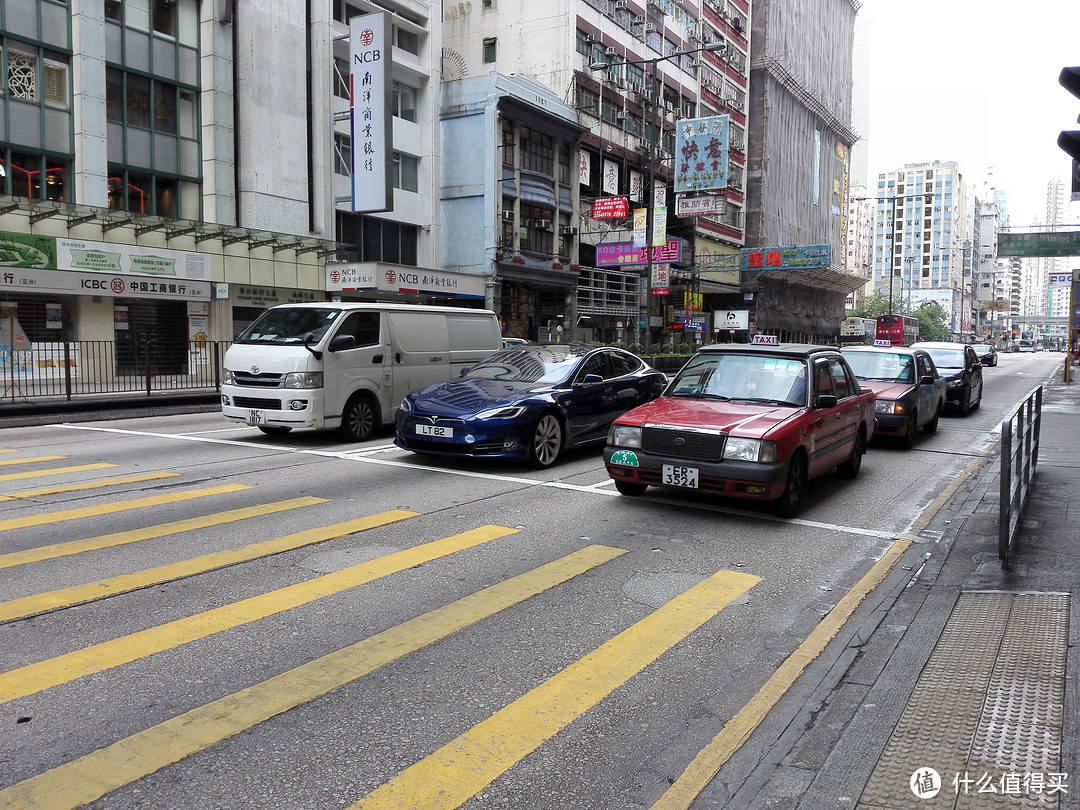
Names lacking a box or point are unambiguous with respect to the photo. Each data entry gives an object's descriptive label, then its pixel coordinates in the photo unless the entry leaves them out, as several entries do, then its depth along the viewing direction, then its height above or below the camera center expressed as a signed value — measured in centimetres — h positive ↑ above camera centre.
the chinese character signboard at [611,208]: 3853 +666
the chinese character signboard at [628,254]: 3741 +461
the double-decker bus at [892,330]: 6294 +190
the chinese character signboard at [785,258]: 5016 +601
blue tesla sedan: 967 -62
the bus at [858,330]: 7481 +224
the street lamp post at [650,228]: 2766 +450
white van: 1170 -19
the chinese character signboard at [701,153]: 3869 +929
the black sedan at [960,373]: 1755 -36
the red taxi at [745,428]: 738 -68
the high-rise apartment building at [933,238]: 15825 +2272
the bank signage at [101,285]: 2225 +187
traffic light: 443 +131
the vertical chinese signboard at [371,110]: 2867 +827
